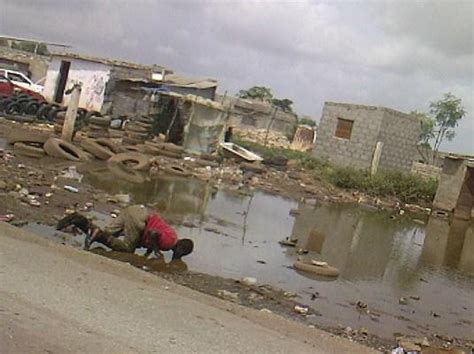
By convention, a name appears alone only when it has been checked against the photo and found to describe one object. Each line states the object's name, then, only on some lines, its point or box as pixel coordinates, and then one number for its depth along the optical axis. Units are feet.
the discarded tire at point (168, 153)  83.14
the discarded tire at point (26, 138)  64.10
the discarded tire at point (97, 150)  70.03
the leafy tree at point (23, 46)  199.03
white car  106.42
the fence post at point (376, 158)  105.40
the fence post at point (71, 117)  75.36
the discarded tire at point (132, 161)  69.15
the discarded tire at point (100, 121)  89.25
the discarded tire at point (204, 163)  84.12
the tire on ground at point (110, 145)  73.70
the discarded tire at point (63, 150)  63.82
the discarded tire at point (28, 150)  61.26
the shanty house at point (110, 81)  103.76
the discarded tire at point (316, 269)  38.49
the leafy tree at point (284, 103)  206.16
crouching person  32.27
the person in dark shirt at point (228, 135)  103.16
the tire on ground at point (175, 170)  72.74
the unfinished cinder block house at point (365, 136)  107.14
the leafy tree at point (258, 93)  220.02
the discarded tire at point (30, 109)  92.73
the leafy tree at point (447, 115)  172.45
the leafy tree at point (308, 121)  200.71
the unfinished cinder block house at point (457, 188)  96.12
